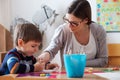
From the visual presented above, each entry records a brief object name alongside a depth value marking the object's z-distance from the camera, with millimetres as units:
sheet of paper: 974
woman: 1664
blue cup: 965
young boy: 1233
